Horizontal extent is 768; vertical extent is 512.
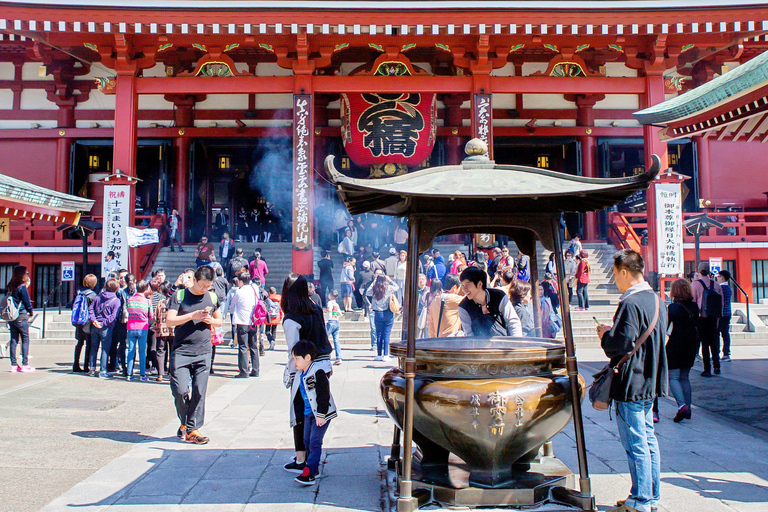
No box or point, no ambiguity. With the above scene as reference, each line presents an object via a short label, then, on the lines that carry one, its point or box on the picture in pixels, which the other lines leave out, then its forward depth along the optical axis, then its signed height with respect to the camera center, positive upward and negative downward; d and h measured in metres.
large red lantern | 14.59 +3.95
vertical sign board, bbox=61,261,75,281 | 13.78 +0.25
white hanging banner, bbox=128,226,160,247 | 12.40 +0.98
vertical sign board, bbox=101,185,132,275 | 12.32 +1.32
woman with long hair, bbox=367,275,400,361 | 9.17 -0.42
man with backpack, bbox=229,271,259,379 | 8.37 -0.71
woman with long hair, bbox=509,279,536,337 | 5.82 -0.20
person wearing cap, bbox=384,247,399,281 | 12.55 +0.29
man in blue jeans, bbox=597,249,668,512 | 3.38 -0.64
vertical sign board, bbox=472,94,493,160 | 12.61 +3.57
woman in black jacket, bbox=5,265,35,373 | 8.51 -0.55
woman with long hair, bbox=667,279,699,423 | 5.83 -0.77
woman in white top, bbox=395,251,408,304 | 12.10 +0.15
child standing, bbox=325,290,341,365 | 9.51 -0.71
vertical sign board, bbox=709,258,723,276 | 13.27 +0.30
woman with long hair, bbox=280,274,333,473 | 4.20 -0.39
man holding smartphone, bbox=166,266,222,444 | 5.05 -0.63
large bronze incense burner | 3.40 -0.63
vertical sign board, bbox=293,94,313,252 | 12.43 +2.30
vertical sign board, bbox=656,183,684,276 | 12.36 +1.15
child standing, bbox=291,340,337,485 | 4.01 -0.88
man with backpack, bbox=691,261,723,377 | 8.22 -0.66
